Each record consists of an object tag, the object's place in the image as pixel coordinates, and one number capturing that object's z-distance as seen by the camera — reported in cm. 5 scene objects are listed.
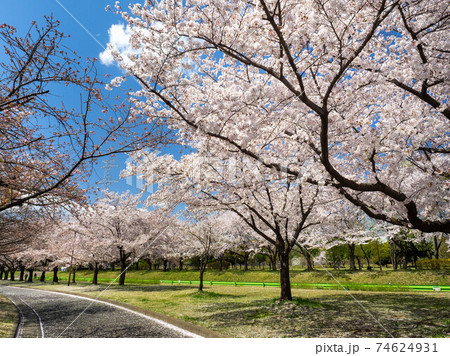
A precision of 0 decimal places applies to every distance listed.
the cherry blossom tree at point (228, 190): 938
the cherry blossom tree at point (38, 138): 495
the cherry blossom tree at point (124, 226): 2750
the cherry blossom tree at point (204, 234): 2143
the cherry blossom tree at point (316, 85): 594
